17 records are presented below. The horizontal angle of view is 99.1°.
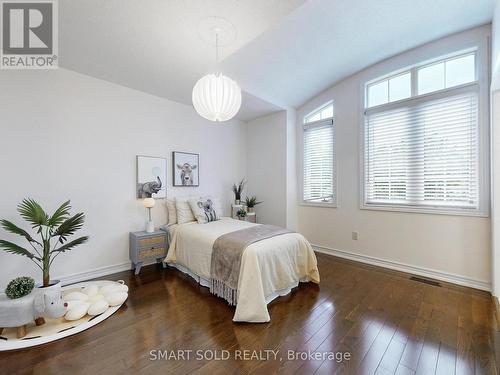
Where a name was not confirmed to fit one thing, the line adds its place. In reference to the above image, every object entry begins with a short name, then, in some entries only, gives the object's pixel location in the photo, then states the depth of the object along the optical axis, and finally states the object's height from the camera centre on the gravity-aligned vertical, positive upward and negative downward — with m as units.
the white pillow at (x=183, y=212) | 3.17 -0.37
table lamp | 2.93 -0.35
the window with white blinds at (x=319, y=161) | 3.77 +0.47
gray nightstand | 2.85 -0.82
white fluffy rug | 1.62 -1.18
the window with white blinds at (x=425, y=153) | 2.53 +0.44
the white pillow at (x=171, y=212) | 3.27 -0.38
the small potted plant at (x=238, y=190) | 4.24 -0.08
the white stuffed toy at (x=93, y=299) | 1.93 -1.11
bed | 1.91 -0.83
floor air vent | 2.60 -1.19
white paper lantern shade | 1.89 +0.83
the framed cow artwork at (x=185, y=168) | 3.54 +0.32
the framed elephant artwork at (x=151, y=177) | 3.16 +0.16
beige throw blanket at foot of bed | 2.08 -0.74
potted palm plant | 1.91 -0.37
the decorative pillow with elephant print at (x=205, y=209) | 3.18 -0.34
